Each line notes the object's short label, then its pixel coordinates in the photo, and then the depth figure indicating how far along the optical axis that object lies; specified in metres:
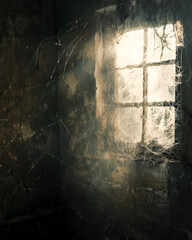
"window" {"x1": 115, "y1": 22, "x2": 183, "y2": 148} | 2.13
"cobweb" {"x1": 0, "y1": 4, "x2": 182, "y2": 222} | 2.58
